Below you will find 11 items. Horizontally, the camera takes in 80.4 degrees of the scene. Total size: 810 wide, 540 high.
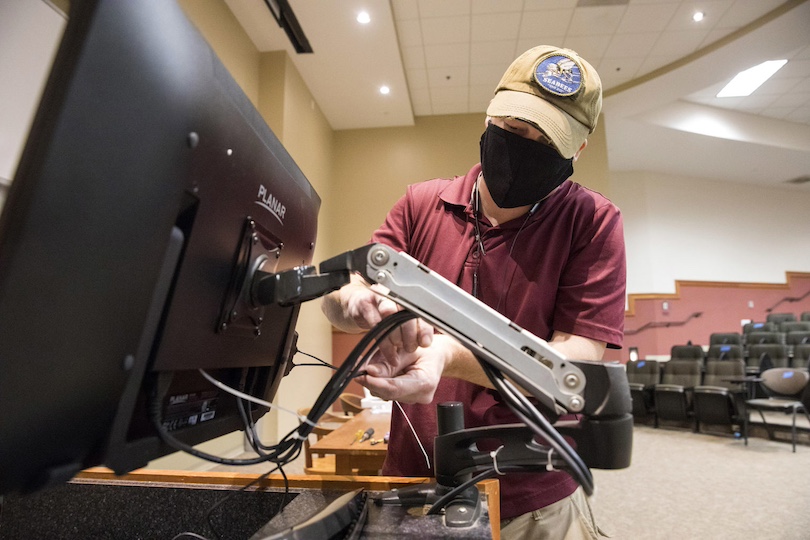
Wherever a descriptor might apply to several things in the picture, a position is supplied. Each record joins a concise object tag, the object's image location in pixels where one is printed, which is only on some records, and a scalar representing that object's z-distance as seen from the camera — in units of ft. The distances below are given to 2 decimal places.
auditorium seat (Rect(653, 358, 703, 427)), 18.76
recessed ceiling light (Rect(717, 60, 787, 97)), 20.02
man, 2.83
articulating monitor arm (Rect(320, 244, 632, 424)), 1.63
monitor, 1.00
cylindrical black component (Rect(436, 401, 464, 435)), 2.23
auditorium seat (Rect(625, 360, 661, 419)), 19.97
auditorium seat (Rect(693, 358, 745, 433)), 17.34
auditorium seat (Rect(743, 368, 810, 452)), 15.58
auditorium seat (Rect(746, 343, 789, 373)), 19.83
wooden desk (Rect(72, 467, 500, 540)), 2.42
